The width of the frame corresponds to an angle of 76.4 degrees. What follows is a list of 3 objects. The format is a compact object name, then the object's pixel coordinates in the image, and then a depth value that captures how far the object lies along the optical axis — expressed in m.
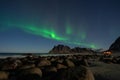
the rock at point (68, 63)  6.56
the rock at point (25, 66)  5.46
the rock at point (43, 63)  6.63
